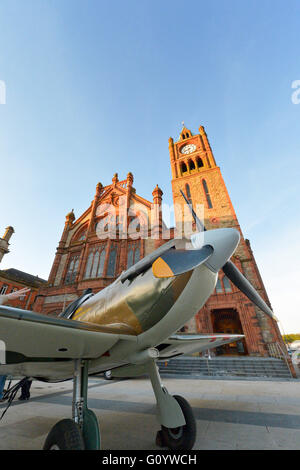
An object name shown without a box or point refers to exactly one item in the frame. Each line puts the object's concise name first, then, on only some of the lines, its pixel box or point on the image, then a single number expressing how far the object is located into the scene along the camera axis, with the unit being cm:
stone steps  1031
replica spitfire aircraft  217
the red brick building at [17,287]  2588
